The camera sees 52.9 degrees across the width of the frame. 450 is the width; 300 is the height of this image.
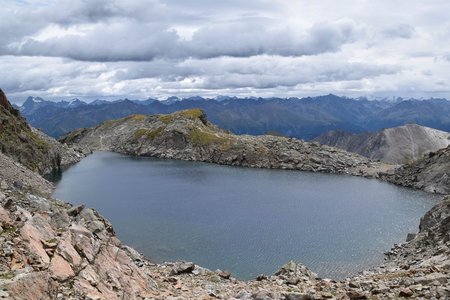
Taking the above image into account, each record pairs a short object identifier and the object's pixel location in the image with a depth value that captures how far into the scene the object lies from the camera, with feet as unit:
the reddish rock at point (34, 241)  107.44
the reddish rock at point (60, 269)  101.74
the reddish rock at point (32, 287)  82.07
